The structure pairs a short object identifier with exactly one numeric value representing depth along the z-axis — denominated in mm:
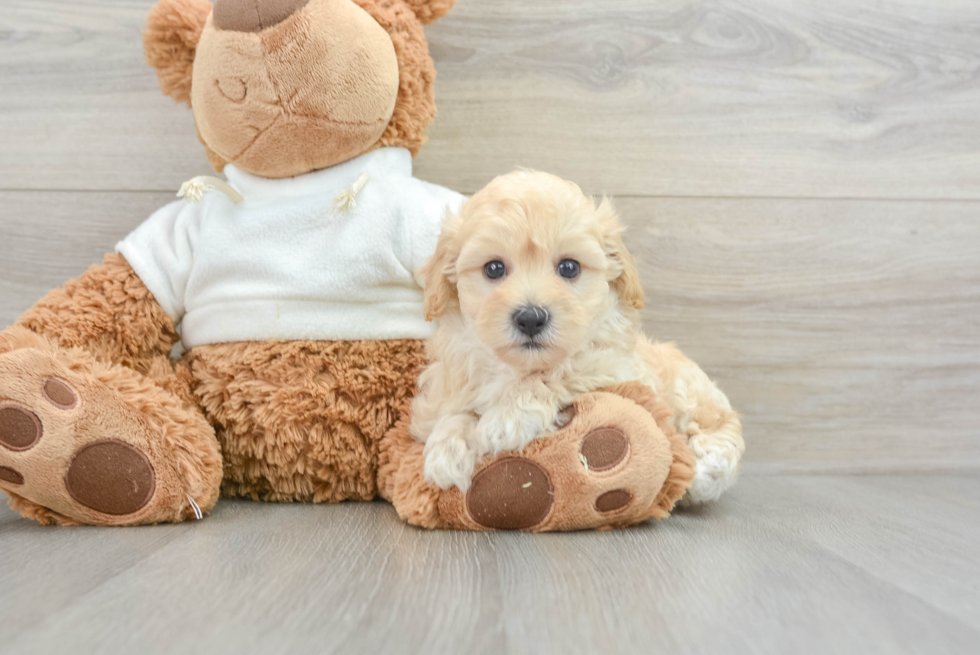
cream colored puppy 917
